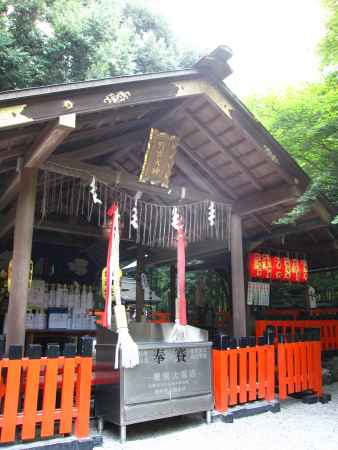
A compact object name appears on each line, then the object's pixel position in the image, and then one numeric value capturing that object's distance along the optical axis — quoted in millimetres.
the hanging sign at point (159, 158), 6738
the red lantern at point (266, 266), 10648
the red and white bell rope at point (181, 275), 6238
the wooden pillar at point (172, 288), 14203
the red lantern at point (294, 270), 11273
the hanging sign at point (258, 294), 10562
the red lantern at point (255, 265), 10352
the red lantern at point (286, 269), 11102
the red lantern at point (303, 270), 11469
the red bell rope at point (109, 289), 5414
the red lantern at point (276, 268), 10875
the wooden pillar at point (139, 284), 11141
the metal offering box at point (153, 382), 4930
